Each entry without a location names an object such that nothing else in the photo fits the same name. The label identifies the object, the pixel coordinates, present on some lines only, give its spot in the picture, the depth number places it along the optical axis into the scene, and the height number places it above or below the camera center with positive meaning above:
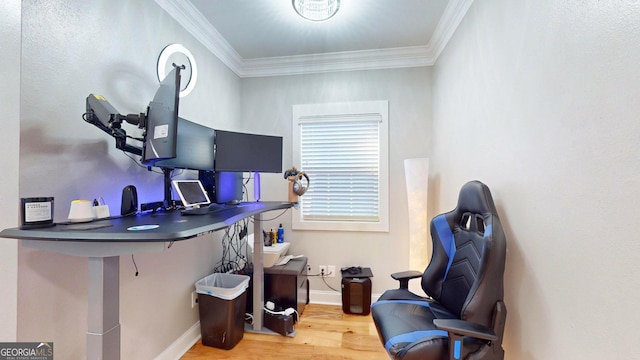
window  2.69 +0.22
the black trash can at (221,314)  1.87 -1.03
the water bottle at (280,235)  2.71 -0.58
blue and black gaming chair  1.07 -0.61
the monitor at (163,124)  1.15 +0.28
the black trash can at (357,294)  2.43 -1.11
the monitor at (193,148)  1.55 +0.23
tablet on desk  1.49 -0.07
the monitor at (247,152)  1.92 +0.25
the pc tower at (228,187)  1.95 -0.04
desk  0.84 -0.23
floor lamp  2.30 -0.29
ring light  1.71 +0.89
